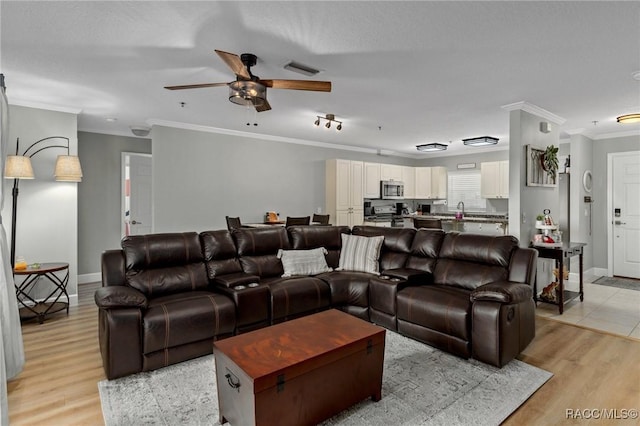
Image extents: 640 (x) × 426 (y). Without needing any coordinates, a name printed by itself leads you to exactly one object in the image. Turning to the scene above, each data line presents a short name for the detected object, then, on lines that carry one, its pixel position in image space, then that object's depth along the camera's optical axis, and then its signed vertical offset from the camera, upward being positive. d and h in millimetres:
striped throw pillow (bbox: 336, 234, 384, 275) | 4089 -528
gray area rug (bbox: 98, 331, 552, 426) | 2148 -1282
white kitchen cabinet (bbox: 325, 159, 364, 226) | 7012 +421
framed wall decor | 4353 +534
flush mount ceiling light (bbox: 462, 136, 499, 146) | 6244 +1280
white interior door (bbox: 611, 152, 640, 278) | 5873 -95
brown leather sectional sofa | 2691 -756
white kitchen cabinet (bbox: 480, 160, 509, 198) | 7184 +663
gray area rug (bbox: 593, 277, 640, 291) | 5445 -1209
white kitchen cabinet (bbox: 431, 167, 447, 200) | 8617 +713
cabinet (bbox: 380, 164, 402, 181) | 7918 +913
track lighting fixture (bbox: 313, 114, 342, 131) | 4755 +1310
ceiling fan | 2643 +990
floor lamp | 3809 +519
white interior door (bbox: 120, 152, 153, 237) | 6156 +308
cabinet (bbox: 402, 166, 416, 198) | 8492 +754
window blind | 8234 +495
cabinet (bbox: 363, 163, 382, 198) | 7559 +688
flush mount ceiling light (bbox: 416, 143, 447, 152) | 7051 +1335
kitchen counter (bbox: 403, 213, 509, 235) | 6371 -270
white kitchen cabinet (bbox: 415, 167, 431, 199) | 8719 +749
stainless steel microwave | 7871 +496
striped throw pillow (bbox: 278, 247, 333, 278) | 3949 -599
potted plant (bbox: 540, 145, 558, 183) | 4633 +694
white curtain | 2494 -696
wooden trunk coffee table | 1817 -922
